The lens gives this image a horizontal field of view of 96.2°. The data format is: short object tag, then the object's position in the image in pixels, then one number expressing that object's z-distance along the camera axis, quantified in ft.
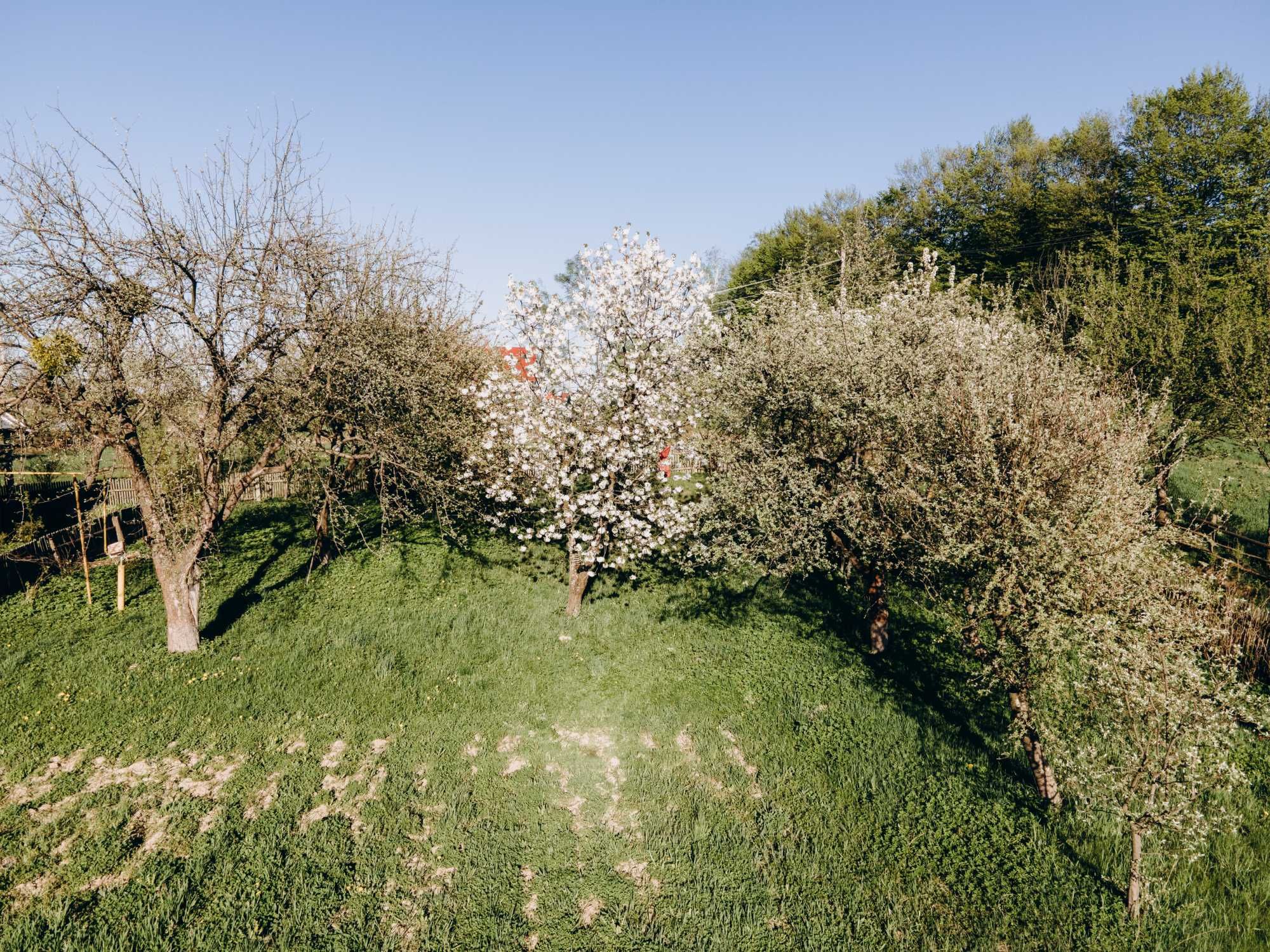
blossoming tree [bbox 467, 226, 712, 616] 44.80
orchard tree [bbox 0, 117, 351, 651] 33.88
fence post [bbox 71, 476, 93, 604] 43.55
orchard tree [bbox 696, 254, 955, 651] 35.86
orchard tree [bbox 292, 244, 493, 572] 43.42
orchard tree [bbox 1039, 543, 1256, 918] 23.47
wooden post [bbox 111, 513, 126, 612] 43.68
